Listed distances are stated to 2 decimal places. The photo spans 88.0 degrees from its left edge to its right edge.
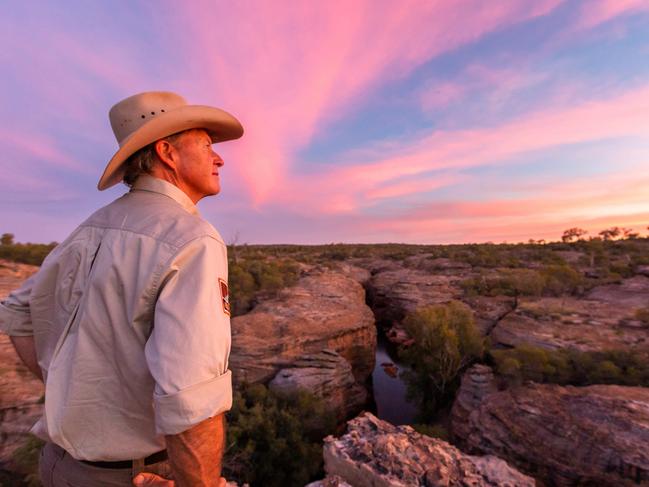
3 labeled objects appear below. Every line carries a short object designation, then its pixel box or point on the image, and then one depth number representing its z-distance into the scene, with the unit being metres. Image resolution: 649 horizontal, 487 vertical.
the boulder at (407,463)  5.33
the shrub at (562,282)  17.62
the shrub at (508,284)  17.53
